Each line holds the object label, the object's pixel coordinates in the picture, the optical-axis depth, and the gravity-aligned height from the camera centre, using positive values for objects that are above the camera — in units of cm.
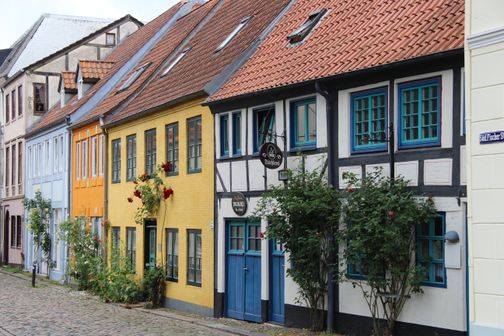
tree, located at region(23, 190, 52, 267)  3431 -193
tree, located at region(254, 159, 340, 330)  1508 -92
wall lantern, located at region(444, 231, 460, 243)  1273 -89
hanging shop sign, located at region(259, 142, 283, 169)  1672 +35
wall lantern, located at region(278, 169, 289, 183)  1594 -2
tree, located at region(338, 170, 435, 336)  1330 -100
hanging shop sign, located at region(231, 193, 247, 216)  1849 -62
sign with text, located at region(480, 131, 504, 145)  1070 +46
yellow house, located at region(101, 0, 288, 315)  2030 +73
